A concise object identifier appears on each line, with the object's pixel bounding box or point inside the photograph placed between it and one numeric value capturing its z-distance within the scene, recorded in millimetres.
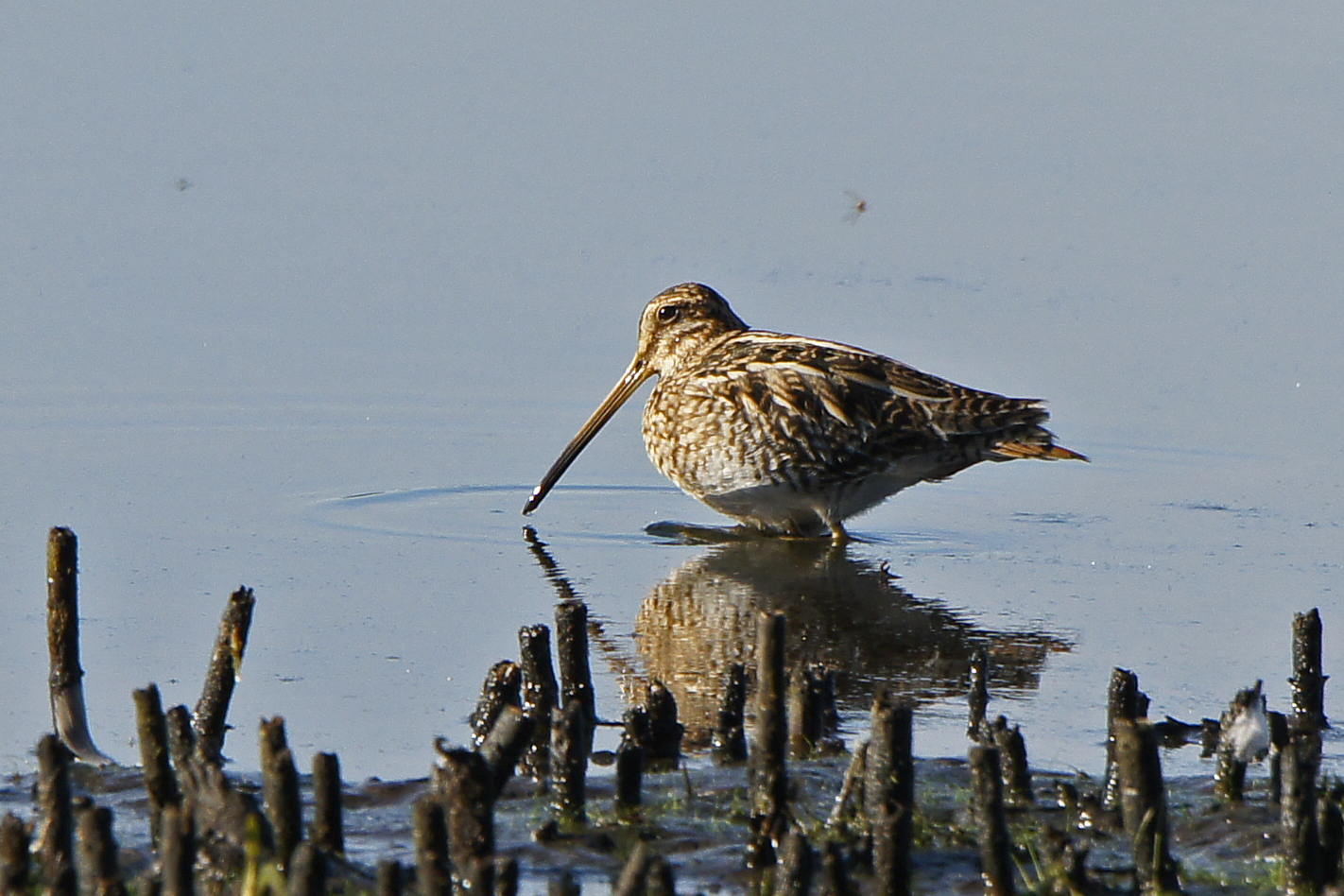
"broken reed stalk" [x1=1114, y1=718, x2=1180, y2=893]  8359
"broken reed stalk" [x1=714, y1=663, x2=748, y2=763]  10289
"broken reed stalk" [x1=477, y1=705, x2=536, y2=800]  8609
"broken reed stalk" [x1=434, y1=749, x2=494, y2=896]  7516
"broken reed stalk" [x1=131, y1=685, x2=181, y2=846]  8336
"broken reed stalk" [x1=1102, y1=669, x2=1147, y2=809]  9951
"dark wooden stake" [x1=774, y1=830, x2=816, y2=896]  7355
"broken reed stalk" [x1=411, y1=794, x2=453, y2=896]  7082
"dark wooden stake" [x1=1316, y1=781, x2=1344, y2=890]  8297
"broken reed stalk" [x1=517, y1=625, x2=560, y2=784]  10523
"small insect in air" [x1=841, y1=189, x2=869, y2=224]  23922
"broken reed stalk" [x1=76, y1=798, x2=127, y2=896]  6906
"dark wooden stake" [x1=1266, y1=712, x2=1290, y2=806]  9531
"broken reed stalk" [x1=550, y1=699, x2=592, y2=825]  8922
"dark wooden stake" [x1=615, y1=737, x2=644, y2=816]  9242
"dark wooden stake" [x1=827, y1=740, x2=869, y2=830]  8789
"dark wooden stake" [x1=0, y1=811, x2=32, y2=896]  6986
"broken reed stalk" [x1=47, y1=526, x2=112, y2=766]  9547
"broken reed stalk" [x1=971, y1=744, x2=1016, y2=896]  7891
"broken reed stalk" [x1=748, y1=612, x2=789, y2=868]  8773
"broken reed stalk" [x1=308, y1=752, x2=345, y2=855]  7939
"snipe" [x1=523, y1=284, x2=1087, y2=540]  17391
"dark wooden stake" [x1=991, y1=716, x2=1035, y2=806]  9391
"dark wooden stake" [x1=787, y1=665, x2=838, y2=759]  10375
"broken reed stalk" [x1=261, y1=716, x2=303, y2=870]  7625
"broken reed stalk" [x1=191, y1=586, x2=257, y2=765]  9469
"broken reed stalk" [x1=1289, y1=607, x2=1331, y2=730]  10539
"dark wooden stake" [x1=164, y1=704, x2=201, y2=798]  8609
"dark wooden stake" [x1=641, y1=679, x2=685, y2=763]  10453
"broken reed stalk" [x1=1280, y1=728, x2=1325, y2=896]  8172
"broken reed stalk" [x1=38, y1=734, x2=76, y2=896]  7332
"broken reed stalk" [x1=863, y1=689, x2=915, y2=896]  7973
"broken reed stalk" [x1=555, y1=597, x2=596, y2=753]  10516
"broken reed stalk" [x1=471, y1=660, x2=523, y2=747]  10133
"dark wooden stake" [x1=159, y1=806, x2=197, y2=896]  6672
